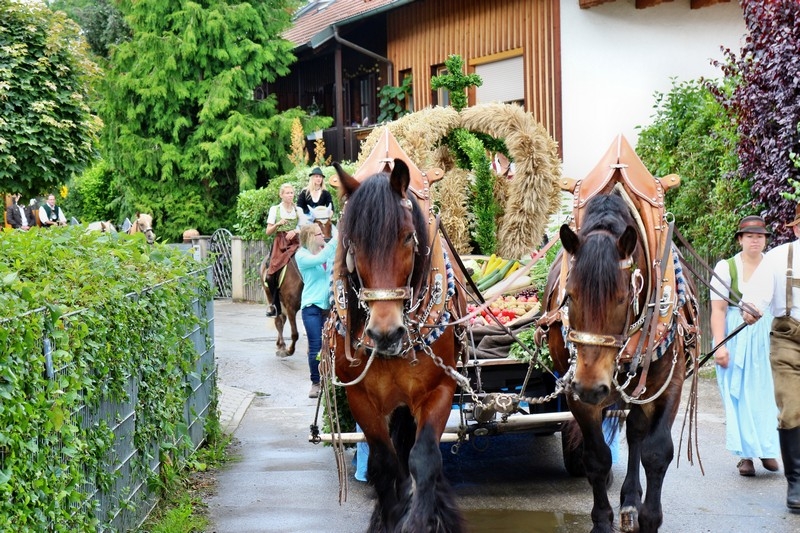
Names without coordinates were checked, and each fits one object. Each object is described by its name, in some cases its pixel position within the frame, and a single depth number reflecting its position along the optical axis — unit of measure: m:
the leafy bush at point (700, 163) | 11.71
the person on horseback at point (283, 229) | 13.41
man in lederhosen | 6.64
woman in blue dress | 7.41
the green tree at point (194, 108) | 25.05
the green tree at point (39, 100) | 14.08
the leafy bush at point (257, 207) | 22.27
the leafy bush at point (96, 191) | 34.50
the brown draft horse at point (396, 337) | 4.89
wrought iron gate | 23.33
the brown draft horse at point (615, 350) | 4.84
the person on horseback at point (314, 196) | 12.39
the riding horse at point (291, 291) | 13.61
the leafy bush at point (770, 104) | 9.75
